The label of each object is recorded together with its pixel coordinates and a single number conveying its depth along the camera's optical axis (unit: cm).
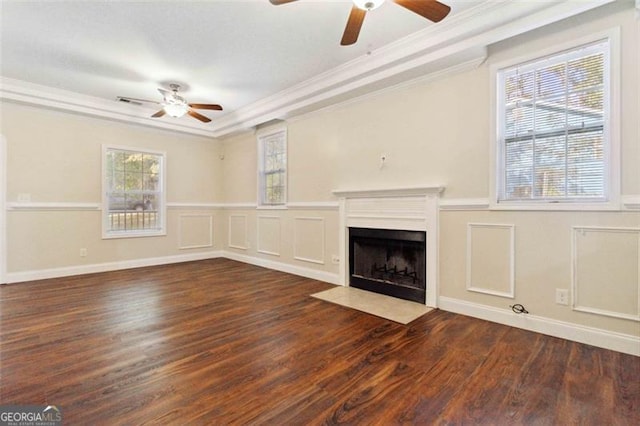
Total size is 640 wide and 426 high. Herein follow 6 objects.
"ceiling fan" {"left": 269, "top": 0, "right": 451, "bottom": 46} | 207
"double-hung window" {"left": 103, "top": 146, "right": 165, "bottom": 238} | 539
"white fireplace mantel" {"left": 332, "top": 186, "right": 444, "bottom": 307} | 341
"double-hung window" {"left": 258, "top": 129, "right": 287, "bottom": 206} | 547
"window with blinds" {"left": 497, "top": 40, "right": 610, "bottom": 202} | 252
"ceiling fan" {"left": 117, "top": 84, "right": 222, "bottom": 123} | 424
